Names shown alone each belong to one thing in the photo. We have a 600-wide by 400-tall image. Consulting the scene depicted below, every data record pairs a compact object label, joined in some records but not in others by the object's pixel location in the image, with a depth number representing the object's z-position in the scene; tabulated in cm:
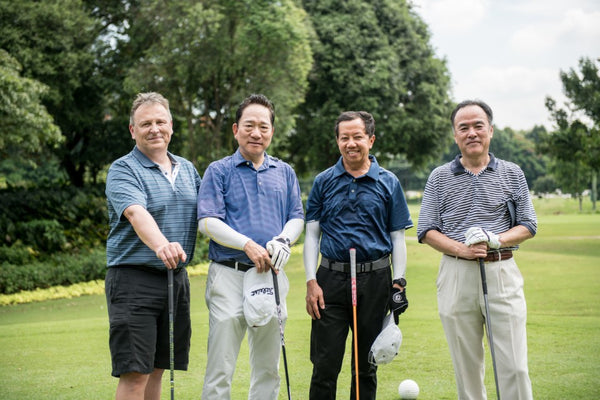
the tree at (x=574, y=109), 2419
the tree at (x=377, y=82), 2594
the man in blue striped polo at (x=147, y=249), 361
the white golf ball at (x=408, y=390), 496
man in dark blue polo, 414
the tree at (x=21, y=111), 1195
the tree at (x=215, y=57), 1812
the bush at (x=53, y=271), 1343
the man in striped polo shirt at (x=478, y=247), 389
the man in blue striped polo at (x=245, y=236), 376
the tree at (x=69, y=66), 1561
